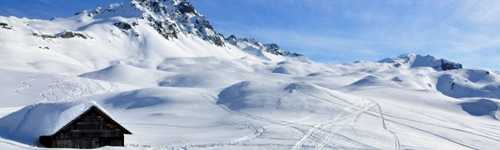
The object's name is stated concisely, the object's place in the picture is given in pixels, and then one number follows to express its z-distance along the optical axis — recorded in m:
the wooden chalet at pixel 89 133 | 39.50
